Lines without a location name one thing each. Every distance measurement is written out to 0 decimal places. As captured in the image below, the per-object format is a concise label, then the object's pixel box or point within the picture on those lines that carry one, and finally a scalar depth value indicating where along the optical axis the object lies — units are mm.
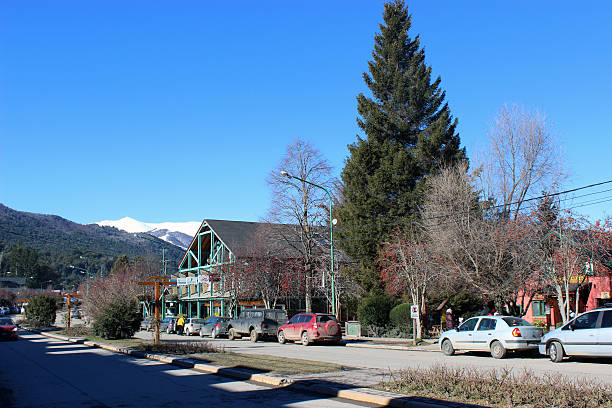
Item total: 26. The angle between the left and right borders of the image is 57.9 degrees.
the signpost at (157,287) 24105
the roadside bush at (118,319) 29891
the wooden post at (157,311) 23834
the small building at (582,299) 32531
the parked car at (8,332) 34966
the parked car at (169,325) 45428
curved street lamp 31094
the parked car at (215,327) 36812
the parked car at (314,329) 27938
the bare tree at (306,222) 41781
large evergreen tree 38688
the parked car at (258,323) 32312
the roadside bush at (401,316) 32375
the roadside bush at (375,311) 34375
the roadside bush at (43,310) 50344
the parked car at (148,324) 48644
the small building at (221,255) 43000
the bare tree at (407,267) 30078
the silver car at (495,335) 18625
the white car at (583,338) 15711
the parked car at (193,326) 41753
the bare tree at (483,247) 26234
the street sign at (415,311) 25594
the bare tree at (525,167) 35812
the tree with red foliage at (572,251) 23734
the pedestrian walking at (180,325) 44375
